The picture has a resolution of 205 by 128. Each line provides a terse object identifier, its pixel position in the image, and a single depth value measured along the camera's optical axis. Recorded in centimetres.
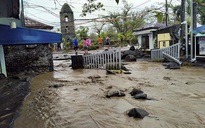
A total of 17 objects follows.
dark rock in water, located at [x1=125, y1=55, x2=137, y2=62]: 1791
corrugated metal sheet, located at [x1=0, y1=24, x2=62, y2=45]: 633
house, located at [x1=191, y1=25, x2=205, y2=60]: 1379
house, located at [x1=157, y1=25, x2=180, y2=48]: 1903
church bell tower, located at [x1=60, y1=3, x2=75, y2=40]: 3625
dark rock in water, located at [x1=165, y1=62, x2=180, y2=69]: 1312
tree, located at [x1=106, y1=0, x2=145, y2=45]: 3792
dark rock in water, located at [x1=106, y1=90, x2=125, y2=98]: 675
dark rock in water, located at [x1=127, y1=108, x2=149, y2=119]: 490
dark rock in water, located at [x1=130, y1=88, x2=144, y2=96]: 685
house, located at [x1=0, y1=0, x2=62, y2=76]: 577
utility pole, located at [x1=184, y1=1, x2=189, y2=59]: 1525
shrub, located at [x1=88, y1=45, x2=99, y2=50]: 3246
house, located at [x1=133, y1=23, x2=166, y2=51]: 2180
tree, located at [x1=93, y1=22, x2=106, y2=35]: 4827
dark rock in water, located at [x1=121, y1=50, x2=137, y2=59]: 1941
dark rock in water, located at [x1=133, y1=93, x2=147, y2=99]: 643
